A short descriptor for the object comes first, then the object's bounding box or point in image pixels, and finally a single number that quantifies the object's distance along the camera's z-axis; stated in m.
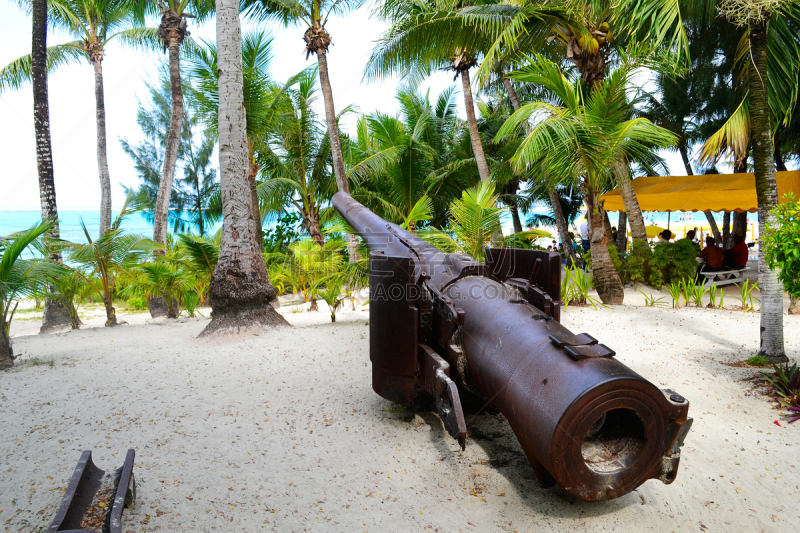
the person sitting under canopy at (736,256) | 10.39
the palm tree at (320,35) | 10.75
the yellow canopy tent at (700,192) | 9.24
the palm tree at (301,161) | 13.45
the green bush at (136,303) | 12.13
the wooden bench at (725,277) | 9.03
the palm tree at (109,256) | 6.54
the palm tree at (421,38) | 9.05
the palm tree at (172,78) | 11.31
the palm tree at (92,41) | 13.38
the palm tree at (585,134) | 6.71
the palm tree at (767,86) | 4.26
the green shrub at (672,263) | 9.09
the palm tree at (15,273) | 4.46
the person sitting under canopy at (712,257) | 9.62
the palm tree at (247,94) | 8.94
